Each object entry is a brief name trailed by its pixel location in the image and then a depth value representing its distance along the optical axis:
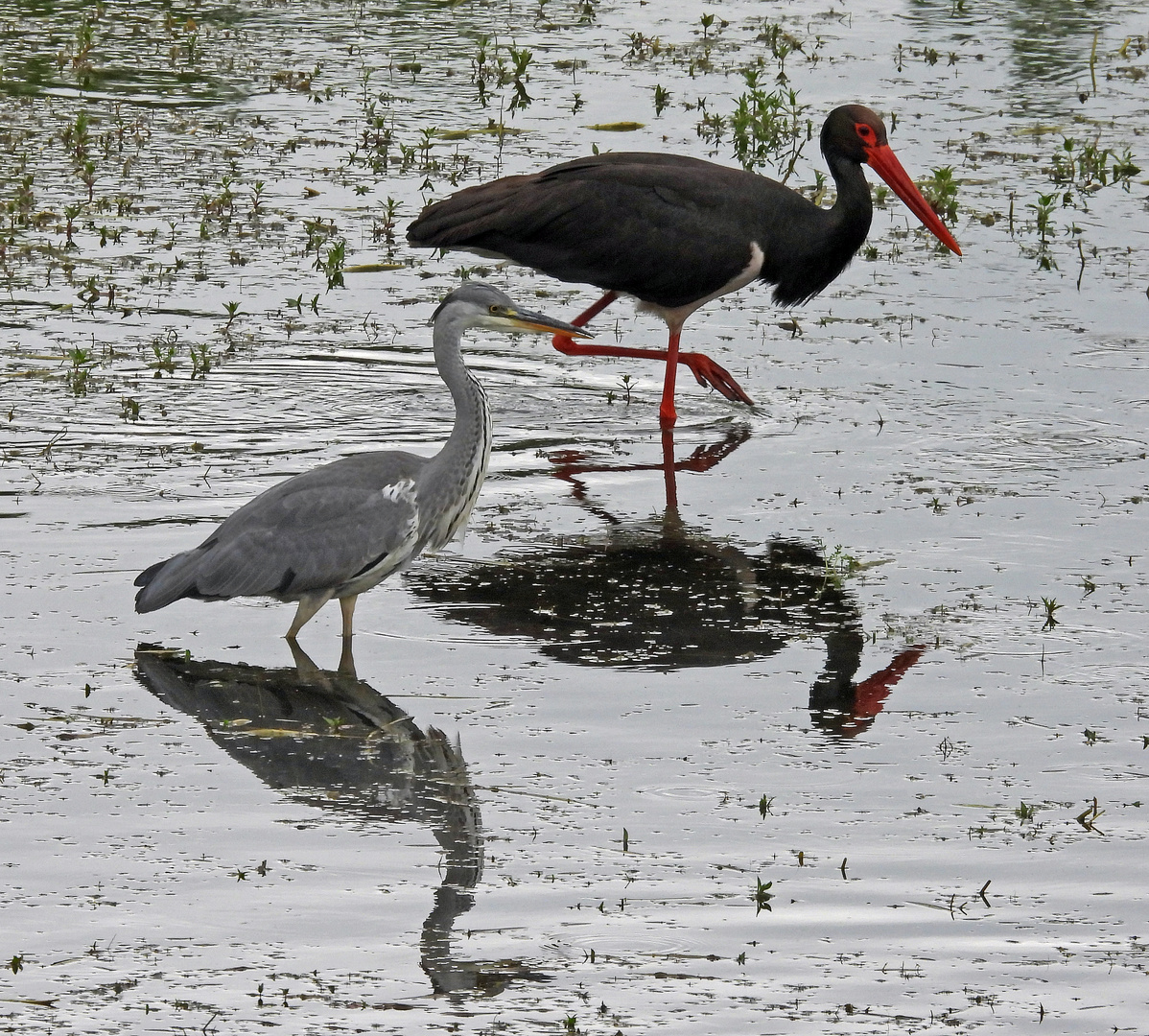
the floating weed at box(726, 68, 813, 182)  24.14
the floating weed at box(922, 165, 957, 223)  22.09
